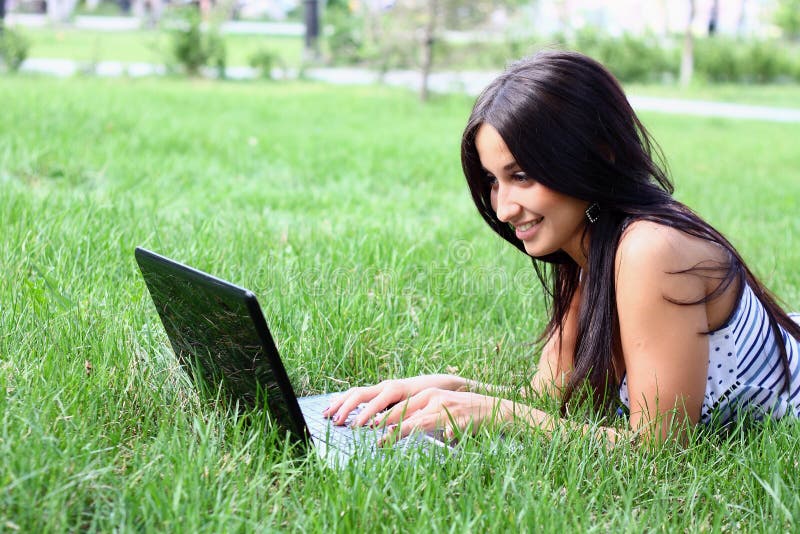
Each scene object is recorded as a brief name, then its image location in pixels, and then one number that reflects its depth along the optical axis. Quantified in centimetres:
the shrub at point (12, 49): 1282
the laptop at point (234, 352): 188
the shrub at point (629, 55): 1984
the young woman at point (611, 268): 221
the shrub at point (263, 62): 1565
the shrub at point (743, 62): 2108
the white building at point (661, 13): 3141
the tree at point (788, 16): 2691
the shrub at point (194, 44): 1462
